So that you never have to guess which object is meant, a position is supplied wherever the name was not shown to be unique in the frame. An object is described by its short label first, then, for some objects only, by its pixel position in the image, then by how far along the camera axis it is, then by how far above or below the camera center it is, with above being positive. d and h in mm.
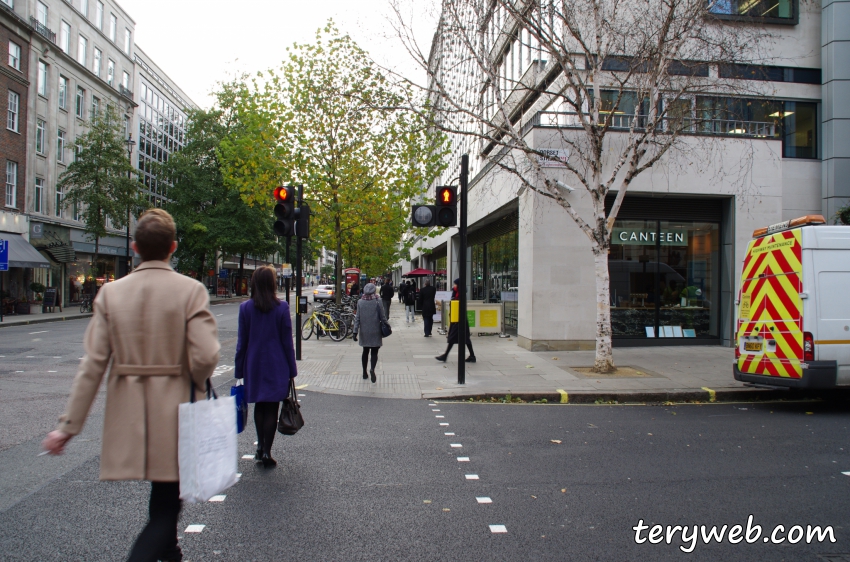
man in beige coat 2523 -355
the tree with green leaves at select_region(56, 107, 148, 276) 28625 +5641
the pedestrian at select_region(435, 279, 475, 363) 11773 -911
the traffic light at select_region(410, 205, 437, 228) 9195 +1279
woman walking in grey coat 9555 -436
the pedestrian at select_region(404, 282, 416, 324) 25442 -267
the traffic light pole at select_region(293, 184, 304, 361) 11695 -255
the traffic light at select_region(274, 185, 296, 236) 10836 +1566
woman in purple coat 4895 -546
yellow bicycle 16719 -942
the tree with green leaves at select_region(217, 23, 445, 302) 18188 +4680
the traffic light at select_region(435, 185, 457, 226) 9281 +1449
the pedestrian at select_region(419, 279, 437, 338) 17703 -335
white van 7512 -134
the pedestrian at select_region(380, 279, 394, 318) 23266 +77
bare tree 10219 +4387
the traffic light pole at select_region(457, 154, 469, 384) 9305 -20
